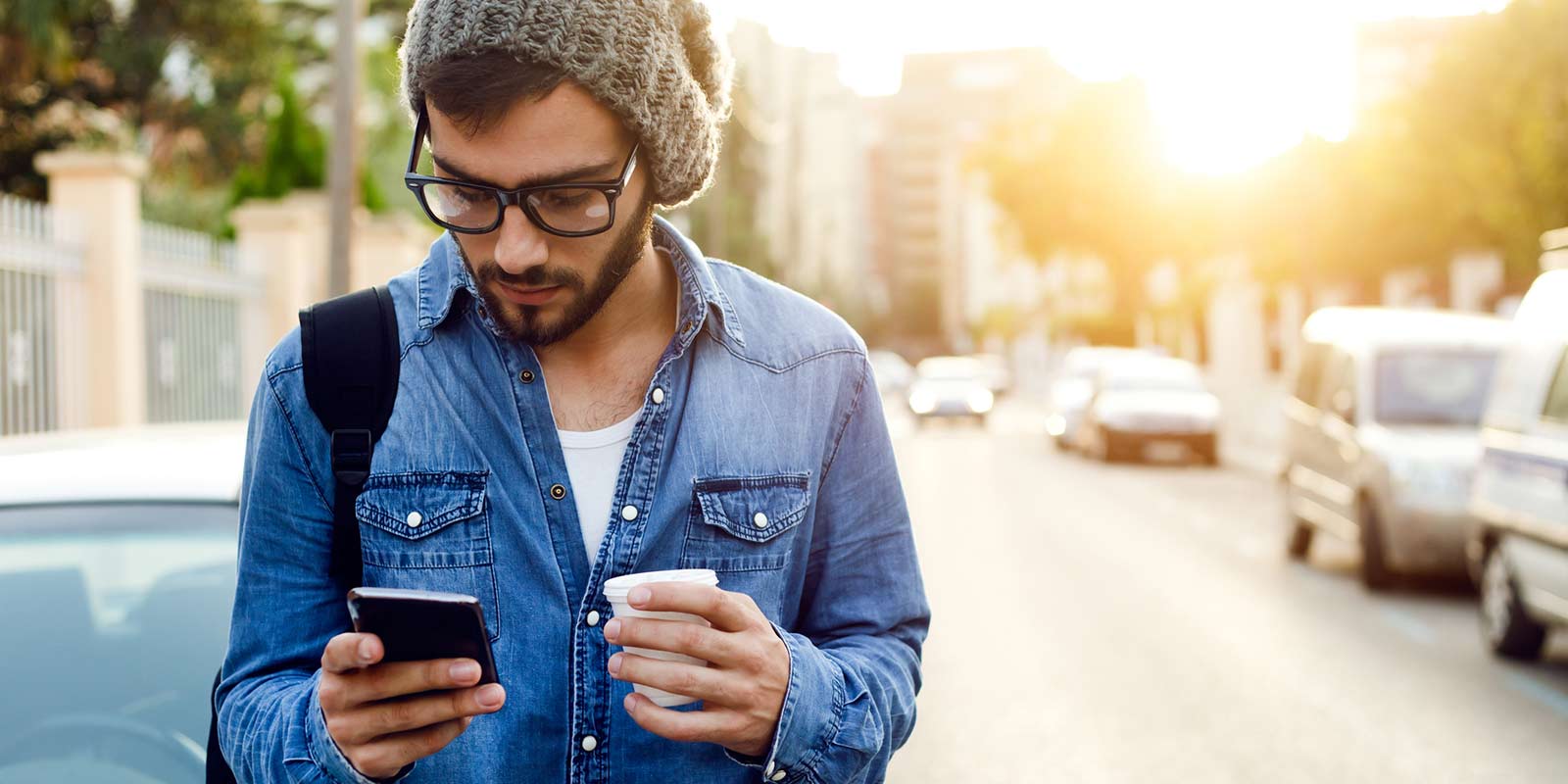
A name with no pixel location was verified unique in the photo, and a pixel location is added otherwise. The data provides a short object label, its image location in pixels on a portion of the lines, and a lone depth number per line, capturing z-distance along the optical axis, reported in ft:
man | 5.90
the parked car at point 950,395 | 115.44
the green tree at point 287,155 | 52.24
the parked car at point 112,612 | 8.47
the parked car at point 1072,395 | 82.89
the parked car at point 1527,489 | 22.86
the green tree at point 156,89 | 83.35
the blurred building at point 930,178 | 481.87
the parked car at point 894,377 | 189.47
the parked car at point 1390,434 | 31.07
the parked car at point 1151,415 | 72.18
